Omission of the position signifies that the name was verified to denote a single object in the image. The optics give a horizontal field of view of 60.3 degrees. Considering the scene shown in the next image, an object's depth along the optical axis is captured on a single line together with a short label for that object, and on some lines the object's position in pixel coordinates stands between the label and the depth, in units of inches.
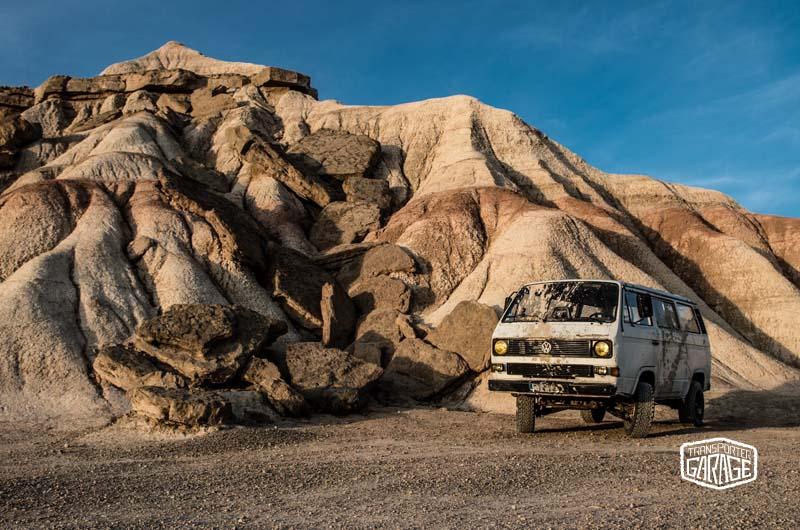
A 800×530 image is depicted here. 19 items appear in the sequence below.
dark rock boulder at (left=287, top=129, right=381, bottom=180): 1459.2
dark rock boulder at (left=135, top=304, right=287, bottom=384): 636.1
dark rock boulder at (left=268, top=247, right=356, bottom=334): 908.0
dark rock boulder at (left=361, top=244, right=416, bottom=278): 1035.9
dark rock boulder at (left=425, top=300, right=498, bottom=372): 762.8
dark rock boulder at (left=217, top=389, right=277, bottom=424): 557.9
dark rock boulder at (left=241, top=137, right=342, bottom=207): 1346.0
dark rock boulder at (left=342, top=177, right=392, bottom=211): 1355.8
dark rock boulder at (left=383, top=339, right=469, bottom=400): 734.5
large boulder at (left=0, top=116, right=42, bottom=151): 1437.0
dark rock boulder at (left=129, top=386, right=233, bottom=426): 501.4
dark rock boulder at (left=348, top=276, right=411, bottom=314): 977.5
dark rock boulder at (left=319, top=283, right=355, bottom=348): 888.9
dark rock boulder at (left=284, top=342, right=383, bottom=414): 627.5
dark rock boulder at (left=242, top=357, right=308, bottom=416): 592.1
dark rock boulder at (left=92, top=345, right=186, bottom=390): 621.6
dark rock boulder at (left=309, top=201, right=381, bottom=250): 1240.8
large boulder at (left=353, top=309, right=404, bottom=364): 812.0
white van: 422.3
